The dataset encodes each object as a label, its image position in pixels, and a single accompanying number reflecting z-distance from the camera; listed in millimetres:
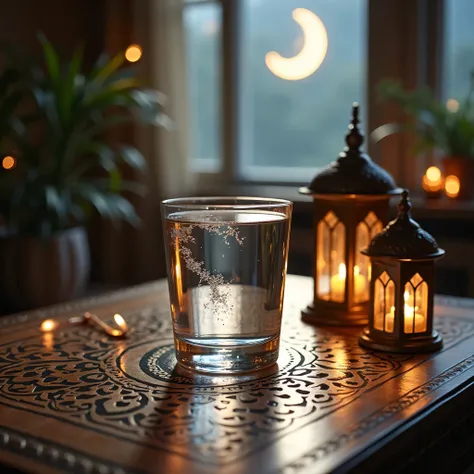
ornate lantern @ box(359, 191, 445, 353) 1089
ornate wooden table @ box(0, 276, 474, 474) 740
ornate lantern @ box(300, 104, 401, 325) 1248
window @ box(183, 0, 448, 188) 3168
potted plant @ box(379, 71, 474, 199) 2869
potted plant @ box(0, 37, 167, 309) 3199
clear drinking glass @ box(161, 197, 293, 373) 966
